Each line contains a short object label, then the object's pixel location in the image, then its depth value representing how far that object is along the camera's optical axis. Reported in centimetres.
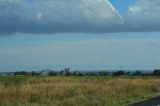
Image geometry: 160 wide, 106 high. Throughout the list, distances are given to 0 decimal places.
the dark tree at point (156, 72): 14381
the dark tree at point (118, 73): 14350
